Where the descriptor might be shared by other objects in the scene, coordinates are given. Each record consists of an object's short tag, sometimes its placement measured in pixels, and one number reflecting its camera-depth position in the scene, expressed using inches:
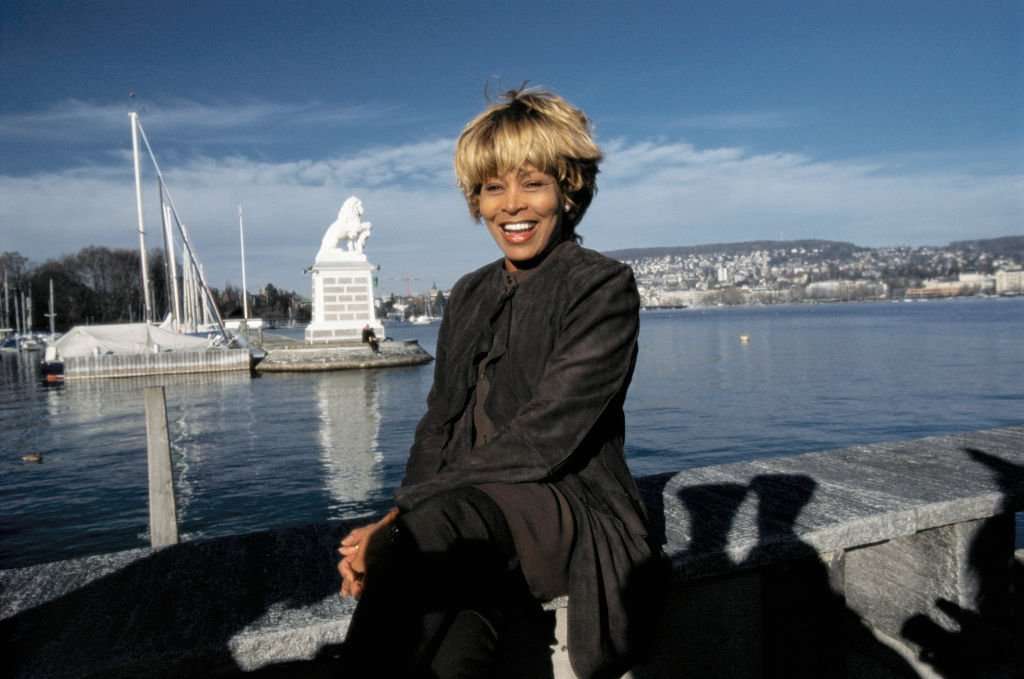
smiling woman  59.7
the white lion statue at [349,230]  1423.5
